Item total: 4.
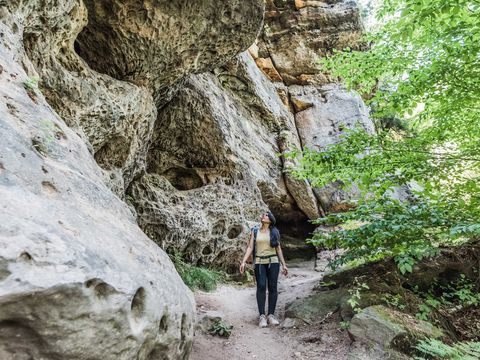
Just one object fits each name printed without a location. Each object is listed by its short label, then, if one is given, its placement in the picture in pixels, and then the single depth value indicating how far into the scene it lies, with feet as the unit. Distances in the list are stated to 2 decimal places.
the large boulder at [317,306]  17.90
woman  18.43
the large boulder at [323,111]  58.29
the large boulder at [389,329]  13.53
